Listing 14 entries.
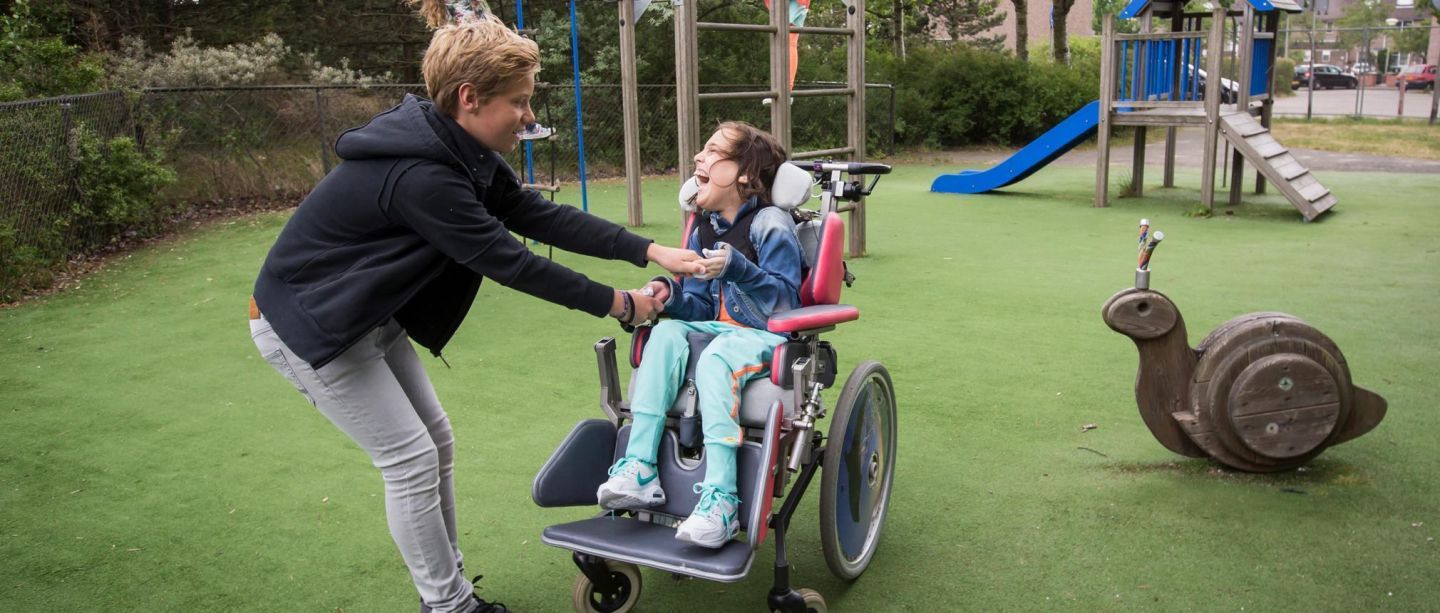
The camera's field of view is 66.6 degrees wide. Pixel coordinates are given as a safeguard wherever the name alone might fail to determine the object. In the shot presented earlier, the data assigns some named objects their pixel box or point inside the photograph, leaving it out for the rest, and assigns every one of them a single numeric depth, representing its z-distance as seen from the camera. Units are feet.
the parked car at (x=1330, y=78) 142.10
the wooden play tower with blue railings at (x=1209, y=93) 34.35
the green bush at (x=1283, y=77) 126.07
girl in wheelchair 8.74
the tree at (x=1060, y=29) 70.65
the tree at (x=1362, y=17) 162.20
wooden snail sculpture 11.37
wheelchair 8.48
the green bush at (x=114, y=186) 27.99
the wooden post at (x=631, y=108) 29.37
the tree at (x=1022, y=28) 73.00
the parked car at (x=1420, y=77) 121.70
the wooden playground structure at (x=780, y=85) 24.49
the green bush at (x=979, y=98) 63.72
